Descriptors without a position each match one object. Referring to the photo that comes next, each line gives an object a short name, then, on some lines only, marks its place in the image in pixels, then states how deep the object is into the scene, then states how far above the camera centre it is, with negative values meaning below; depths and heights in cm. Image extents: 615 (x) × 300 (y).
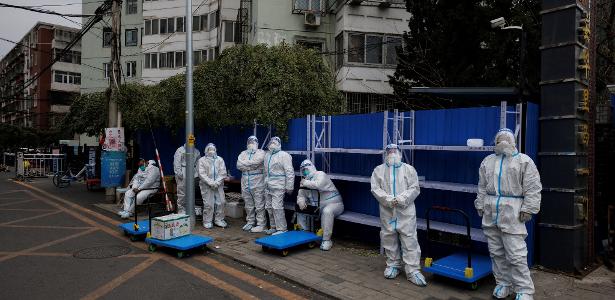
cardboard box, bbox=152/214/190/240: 752 -152
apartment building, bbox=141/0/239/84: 2825 +754
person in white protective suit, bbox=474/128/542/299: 508 -77
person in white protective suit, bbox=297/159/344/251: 782 -105
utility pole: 1347 +237
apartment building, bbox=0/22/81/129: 5347 +860
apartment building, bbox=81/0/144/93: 3466 +780
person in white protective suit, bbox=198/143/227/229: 979 -103
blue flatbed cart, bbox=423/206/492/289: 542 -163
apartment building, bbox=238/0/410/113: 1941 +508
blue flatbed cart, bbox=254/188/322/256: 717 -168
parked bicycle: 1908 -163
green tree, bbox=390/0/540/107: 1325 +335
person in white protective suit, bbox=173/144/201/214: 1095 -86
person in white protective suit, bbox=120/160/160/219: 1100 -119
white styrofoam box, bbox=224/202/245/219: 1092 -173
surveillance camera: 860 +250
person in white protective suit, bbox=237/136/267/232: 929 -86
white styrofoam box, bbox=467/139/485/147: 599 +3
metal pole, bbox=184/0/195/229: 915 +27
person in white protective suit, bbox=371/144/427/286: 593 -98
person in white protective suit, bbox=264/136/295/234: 875 -76
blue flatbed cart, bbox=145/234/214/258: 718 -175
